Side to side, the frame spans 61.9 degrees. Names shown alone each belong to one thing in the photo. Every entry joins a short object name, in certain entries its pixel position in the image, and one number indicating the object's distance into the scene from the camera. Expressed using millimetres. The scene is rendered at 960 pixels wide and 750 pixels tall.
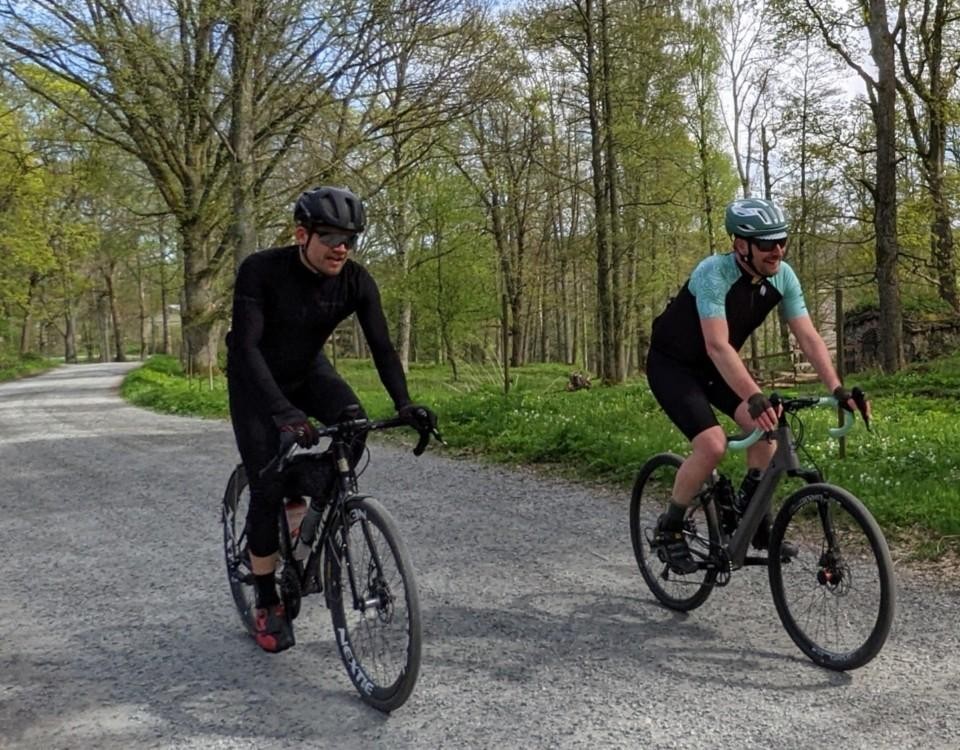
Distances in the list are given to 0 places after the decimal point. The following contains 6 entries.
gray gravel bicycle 3328
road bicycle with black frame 3088
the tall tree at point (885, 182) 14070
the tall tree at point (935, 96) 17562
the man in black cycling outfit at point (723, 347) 3602
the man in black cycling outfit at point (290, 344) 3367
